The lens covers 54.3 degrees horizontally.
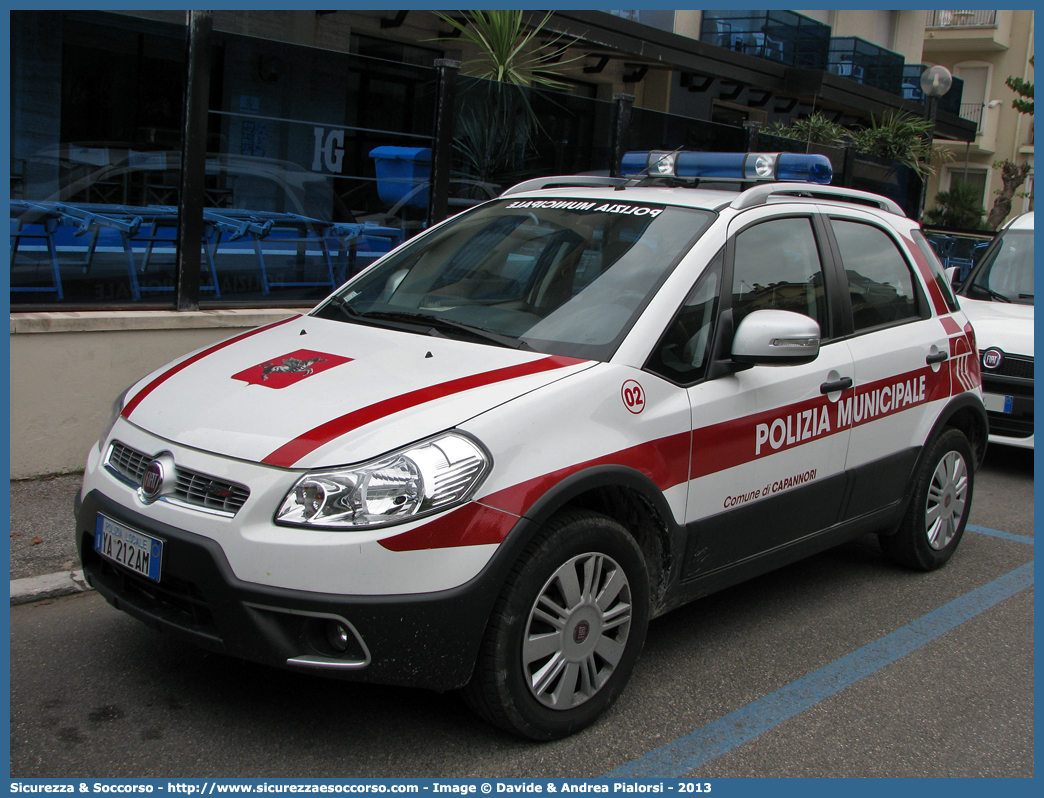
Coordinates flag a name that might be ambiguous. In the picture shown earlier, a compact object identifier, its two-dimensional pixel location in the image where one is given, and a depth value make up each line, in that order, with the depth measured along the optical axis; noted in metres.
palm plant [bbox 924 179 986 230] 30.28
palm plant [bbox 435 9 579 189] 7.98
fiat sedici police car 2.84
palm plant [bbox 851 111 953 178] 15.07
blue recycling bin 7.48
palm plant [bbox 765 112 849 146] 14.40
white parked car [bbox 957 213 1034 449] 7.39
